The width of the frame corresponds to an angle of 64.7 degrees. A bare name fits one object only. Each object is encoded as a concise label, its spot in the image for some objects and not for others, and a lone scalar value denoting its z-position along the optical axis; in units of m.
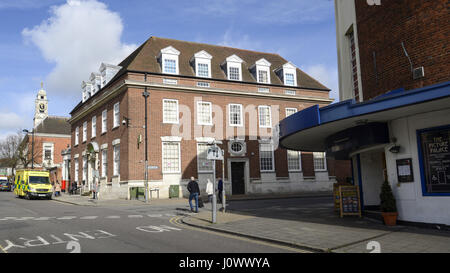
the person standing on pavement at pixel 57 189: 33.97
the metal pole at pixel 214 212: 12.63
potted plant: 10.93
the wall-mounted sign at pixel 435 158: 9.92
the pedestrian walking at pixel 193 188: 17.45
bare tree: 61.62
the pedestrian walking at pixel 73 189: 36.56
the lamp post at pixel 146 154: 24.18
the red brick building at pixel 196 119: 27.84
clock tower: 84.19
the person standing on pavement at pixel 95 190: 27.33
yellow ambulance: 29.21
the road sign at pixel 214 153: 13.49
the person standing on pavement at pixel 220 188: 24.02
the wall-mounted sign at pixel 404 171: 10.82
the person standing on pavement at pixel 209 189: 18.89
